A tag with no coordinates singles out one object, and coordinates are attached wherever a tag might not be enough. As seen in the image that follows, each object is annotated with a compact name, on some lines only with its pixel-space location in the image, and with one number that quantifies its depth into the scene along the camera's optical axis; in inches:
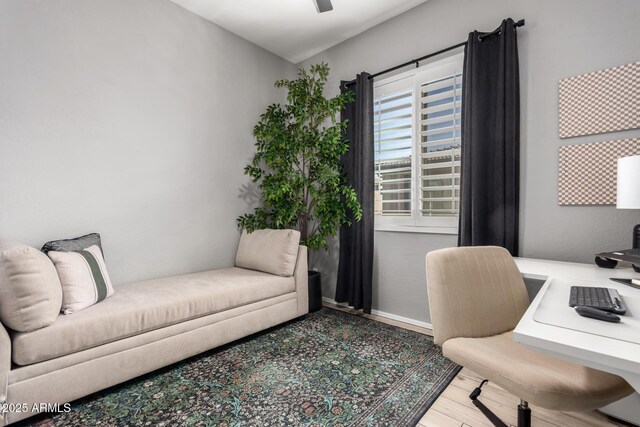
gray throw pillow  75.7
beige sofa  55.9
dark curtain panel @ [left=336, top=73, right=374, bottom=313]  115.7
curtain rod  84.2
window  100.5
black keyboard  37.0
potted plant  114.9
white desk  25.7
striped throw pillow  66.8
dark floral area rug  59.1
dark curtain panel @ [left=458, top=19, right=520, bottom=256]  84.0
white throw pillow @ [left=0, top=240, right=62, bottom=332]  55.9
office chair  38.8
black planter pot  118.3
